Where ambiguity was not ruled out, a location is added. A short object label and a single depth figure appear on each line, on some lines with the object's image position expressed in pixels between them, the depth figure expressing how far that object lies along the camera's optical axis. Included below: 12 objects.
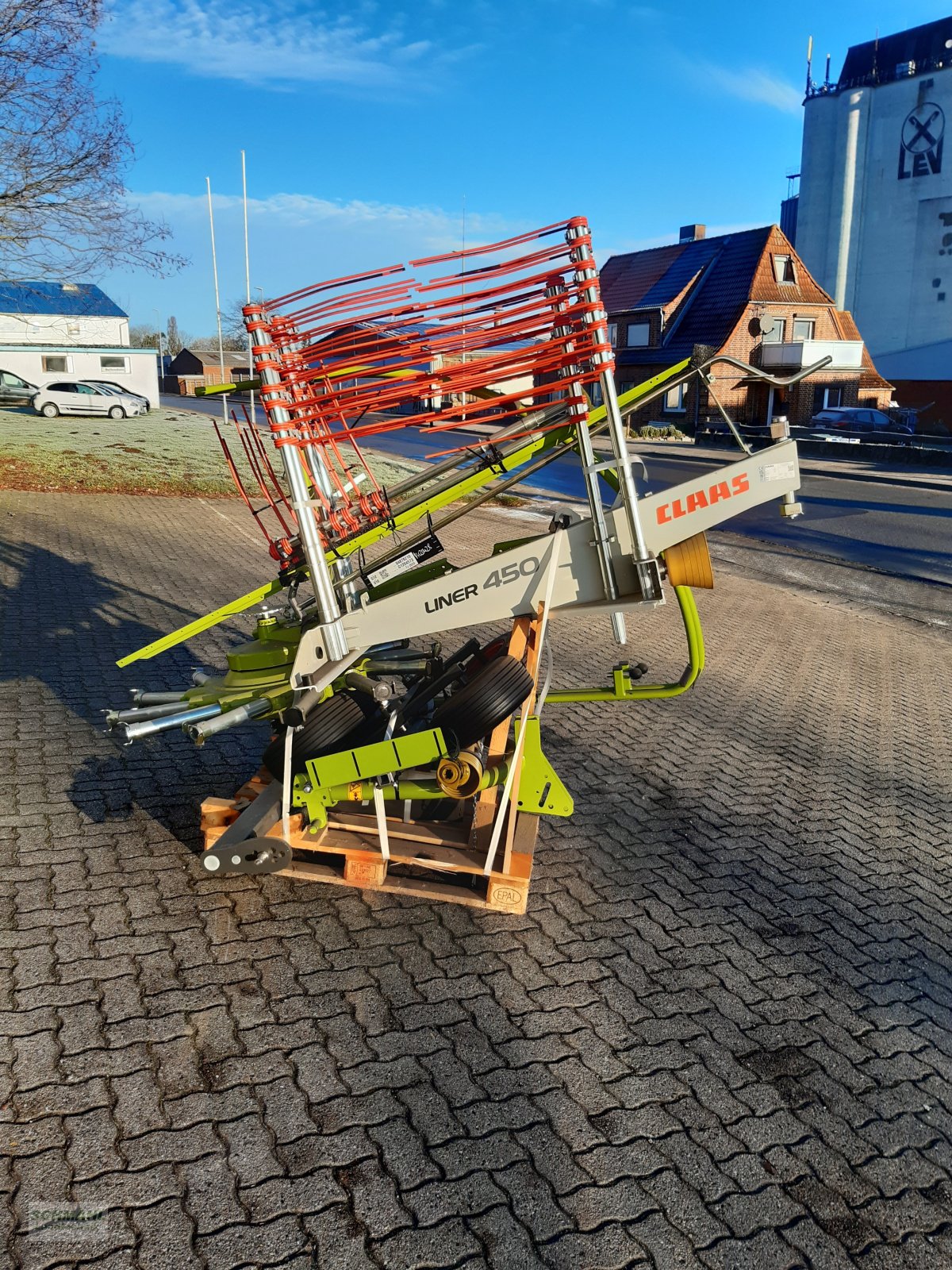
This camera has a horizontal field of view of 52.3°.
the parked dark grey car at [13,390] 33.00
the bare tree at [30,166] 13.59
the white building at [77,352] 39.31
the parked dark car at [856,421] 37.09
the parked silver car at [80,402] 31.42
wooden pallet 4.17
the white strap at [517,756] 4.07
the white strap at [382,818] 4.11
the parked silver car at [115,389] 33.78
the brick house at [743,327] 40.69
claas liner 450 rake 3.91
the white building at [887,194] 50.91
